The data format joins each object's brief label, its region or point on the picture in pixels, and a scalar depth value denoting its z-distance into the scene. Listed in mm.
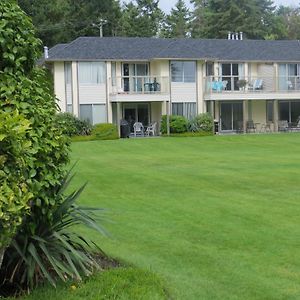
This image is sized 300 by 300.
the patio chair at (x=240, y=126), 40709
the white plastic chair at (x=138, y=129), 37844
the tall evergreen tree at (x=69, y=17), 50750
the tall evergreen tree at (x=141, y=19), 63356
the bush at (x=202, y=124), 36688
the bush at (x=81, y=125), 34719
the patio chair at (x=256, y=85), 39650
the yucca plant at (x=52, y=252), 5395
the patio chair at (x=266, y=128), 40916
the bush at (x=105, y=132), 34375
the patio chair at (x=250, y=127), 40219
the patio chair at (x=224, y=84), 38906
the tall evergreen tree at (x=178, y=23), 77069
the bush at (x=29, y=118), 4609
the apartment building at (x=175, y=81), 37844
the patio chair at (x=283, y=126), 40531
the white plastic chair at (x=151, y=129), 38000
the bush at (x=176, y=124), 36406
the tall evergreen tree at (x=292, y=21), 85938
